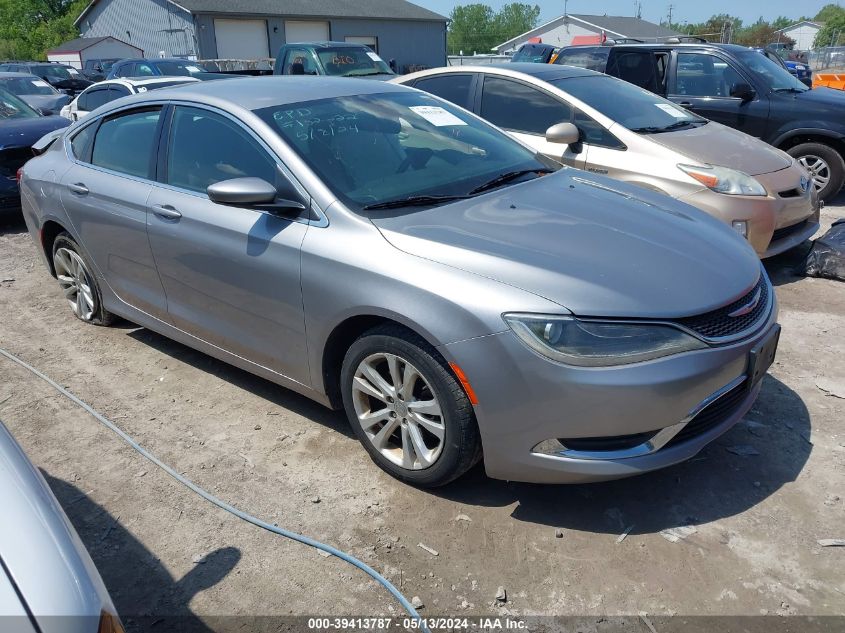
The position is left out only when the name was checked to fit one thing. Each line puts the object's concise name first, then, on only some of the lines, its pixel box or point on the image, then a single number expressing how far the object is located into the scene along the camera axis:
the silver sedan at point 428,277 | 2.62
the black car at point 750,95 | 7.50
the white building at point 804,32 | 93.06
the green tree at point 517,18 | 113.19
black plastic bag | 5.60
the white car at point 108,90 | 10.63
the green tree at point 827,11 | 109.70
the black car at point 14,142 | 7.80
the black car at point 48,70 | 23.95
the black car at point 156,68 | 14.91
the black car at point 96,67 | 28.41
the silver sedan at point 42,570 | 1.51
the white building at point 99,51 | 39.28
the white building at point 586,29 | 69.12
